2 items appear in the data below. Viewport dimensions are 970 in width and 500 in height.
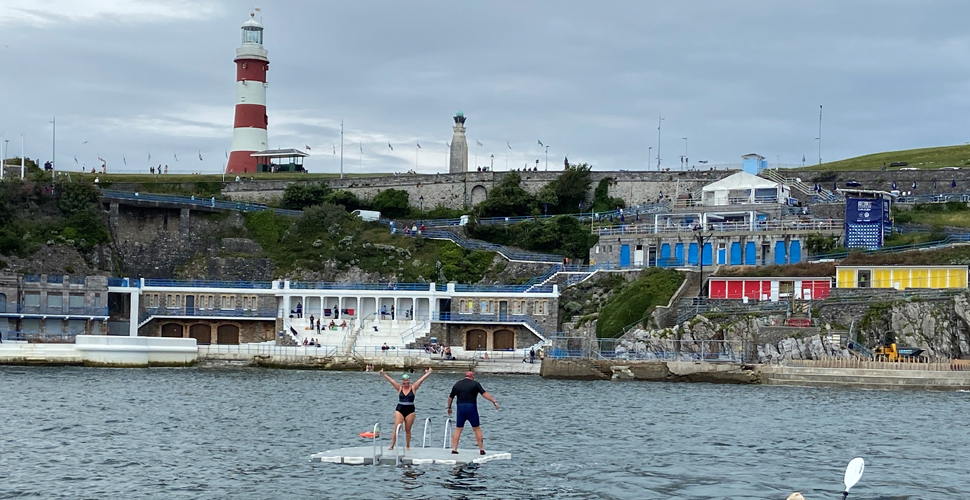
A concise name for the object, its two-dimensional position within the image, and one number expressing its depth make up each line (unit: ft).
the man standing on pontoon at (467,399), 84.28
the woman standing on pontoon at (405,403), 84.23
